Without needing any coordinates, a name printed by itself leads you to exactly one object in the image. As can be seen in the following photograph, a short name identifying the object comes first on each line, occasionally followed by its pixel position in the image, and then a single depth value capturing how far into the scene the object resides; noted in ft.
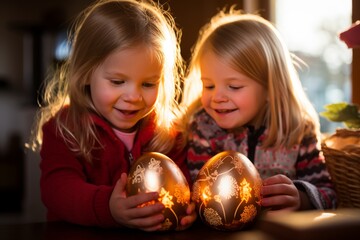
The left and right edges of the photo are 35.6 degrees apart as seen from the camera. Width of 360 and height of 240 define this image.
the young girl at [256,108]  4.16
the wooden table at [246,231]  1.97
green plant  4.08
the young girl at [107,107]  3.84
